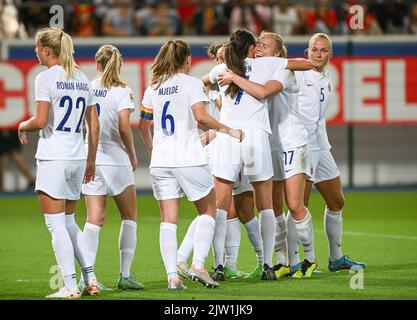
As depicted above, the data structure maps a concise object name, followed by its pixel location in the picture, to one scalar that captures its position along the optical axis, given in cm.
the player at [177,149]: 911
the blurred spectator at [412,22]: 2116
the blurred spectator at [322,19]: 2106
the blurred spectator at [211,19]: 2091
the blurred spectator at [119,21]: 2069
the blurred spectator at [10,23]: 2003
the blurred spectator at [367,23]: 2075
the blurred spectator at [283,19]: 2092
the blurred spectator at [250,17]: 2091
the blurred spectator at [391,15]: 2109
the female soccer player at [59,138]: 853
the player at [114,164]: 937
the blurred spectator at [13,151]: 2009
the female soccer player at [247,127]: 972
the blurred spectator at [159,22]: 2073
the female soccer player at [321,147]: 1057
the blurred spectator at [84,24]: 2048
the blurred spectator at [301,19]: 2091
